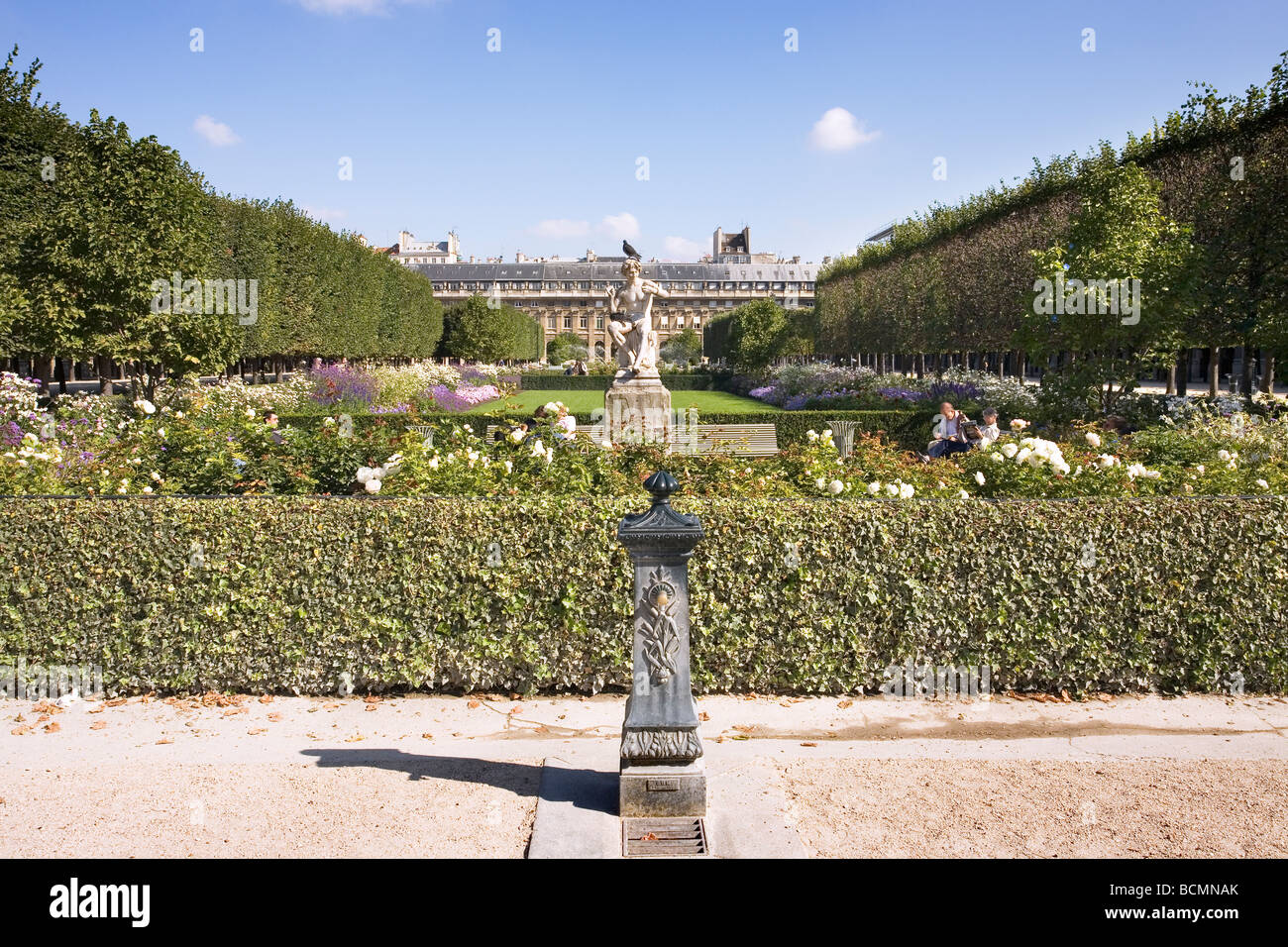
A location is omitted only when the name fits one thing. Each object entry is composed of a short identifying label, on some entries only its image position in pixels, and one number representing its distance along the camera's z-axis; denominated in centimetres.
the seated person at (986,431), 1107
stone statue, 1609
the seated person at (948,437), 1166
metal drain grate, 384
